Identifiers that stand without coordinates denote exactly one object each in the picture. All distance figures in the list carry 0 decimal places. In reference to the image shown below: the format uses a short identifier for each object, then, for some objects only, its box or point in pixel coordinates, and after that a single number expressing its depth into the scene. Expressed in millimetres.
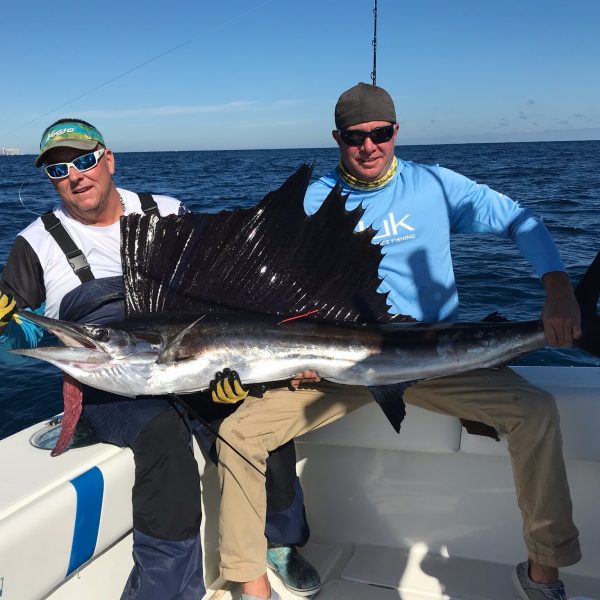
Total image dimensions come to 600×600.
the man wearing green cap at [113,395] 1799
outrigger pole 3328
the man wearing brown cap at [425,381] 1797
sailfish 1846
